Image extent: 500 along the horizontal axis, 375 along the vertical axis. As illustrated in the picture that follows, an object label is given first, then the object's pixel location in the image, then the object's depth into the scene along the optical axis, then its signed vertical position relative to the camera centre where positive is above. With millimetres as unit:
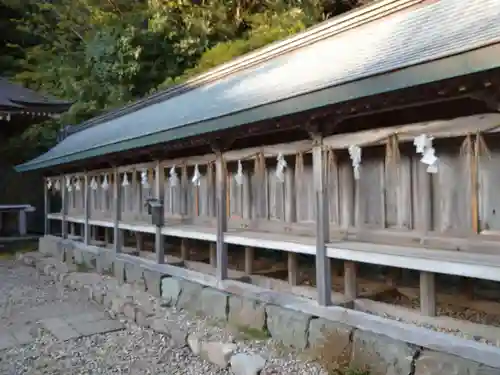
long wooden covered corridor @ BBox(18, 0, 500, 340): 3361 +406
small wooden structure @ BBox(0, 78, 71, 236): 12414 +1968
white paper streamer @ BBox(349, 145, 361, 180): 4215 +299
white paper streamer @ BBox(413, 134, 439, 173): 3541 +284
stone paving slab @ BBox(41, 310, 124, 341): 5473 -1610
